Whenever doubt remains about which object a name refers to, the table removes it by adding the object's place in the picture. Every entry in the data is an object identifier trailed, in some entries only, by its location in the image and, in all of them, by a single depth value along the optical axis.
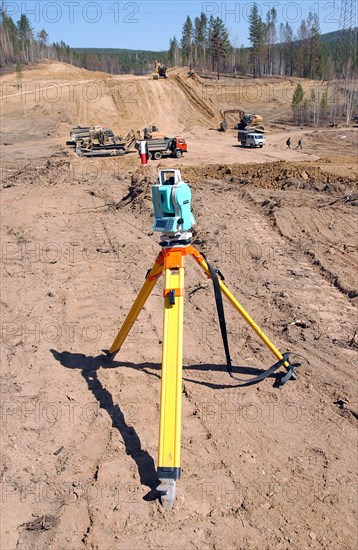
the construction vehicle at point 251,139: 29.54
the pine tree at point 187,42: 78.50
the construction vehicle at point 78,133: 26.70
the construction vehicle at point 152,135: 25.44
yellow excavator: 35.78
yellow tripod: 3.82
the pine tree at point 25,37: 77.81
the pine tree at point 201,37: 77.88
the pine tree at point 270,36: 74.00
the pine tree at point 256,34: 71.12
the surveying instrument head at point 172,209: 4.46
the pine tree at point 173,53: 79.90
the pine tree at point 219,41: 68.19
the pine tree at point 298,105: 44.38
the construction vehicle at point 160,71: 44.25
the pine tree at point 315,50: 65.47
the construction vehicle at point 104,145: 25.05
